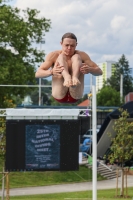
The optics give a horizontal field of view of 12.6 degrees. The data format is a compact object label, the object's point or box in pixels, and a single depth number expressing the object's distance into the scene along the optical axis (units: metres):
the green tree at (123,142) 25.50
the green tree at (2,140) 19.41
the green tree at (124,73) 95.98
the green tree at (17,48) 33.03
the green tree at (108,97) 81.00
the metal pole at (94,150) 13.40
